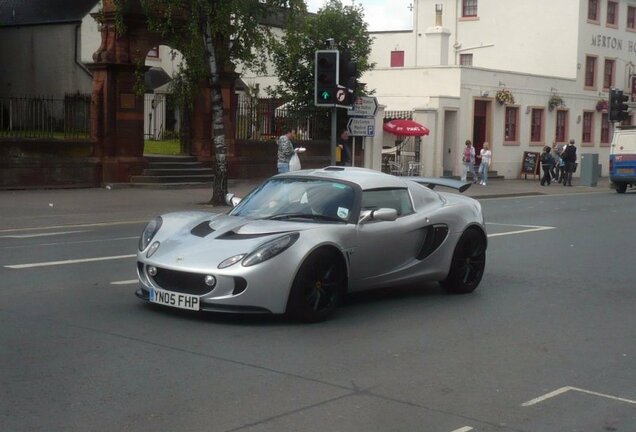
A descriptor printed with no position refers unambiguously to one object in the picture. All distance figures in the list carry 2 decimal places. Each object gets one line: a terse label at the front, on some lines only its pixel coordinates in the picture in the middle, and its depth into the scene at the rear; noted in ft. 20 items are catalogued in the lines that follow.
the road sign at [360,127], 85.61
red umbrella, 121.80
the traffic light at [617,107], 119.96
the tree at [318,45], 111.55
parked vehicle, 113.50
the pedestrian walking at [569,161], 130.21
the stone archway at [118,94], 87.81
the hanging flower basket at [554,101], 153.17
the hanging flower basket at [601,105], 166.91
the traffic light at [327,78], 62.59
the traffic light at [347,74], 63.98
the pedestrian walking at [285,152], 80.64
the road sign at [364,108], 86.12
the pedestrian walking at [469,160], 122.62
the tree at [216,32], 72.08
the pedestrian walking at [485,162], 123.44
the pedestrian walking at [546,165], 129.18
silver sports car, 28.25
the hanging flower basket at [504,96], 140.05
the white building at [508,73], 134.72
